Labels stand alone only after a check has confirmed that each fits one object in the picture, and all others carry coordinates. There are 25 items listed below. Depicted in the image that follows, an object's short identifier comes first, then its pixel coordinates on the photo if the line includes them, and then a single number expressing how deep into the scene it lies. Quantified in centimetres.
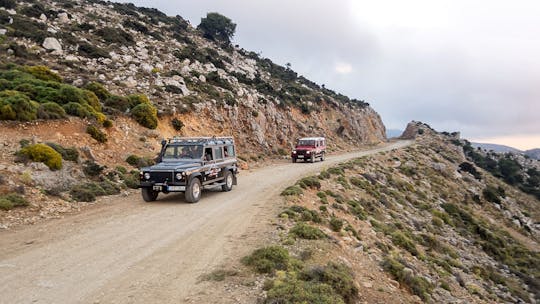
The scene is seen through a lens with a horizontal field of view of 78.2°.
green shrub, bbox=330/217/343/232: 1287
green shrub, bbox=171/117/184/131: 2792
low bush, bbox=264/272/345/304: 633
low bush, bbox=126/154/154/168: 2045
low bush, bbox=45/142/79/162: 1667
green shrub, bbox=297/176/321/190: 1861
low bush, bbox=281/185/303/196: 1627
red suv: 3369
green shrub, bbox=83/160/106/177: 1686
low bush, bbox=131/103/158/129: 2502
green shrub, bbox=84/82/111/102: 2509
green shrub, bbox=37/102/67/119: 1903
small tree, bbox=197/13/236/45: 7319
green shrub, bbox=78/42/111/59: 3280
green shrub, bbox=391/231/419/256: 1513
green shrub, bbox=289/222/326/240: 1055
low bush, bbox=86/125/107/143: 2027
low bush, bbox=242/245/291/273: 773
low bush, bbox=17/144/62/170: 1502
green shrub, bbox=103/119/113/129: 2180
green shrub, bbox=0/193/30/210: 1130
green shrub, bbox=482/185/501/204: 4056
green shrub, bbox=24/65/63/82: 2407
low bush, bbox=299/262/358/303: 756
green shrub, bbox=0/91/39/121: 1756
